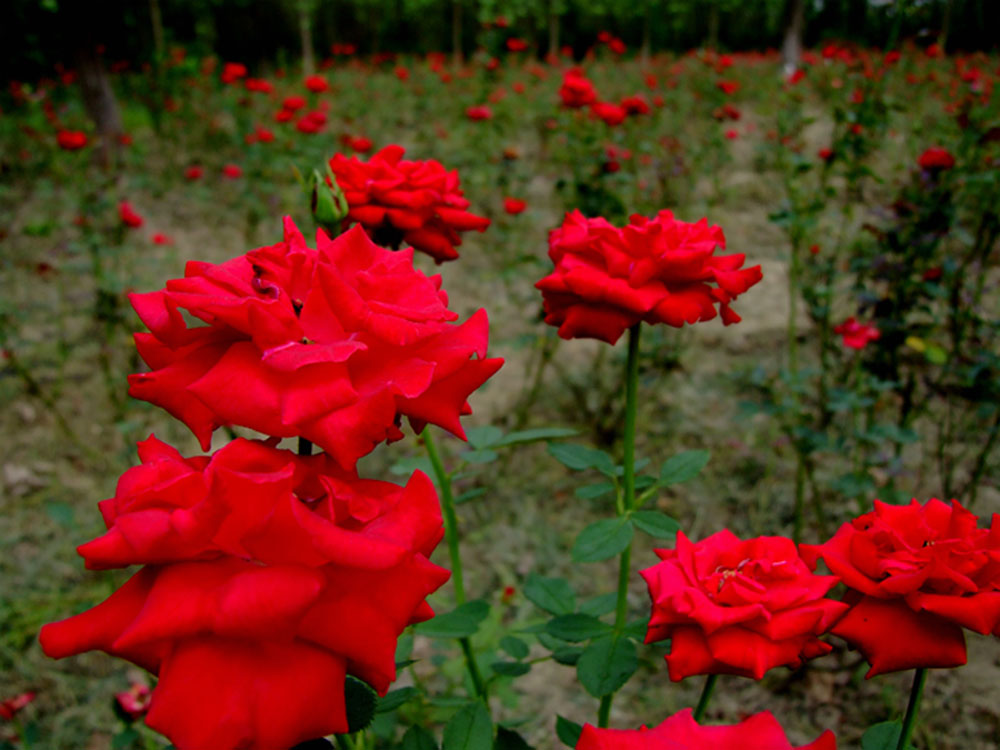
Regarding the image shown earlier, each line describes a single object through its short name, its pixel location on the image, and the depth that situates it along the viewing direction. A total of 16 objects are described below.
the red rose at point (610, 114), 1.12
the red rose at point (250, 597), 0.25
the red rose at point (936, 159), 0.80
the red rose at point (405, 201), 0.44
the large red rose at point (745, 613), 0.31
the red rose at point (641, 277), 0.39
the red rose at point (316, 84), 1.51
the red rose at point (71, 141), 1.34
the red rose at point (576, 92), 1.14
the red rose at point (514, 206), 1.15
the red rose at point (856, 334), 0.81
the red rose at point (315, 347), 0.27
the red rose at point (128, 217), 1.21
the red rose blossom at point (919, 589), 0.30
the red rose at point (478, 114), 1.46
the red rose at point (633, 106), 1.22
